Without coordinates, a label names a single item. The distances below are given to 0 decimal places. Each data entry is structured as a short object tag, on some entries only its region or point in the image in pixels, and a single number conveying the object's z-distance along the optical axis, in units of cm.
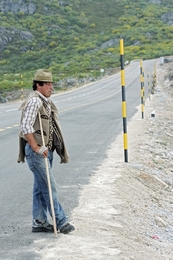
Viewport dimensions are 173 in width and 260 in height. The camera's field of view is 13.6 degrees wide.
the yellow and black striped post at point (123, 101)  1368
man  742
